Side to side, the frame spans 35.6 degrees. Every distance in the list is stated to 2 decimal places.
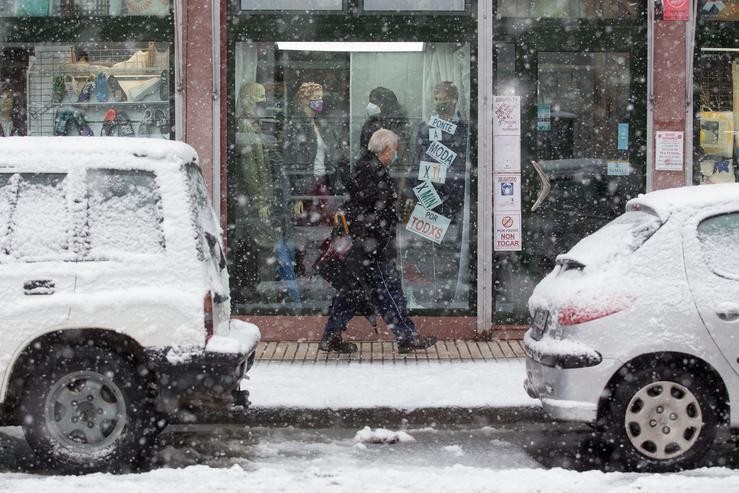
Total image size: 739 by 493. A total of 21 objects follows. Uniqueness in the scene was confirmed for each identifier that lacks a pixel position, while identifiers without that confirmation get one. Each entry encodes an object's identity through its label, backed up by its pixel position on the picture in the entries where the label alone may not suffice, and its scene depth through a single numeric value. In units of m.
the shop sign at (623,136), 11.66
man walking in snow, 10.40
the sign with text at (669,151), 11.48
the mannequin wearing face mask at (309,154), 11.63
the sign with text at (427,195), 11.72
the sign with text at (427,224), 11.72
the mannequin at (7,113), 11.66
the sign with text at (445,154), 11.68
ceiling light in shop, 11.57
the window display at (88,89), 11.59
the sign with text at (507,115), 11.52
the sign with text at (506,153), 11.53
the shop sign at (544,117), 11.62
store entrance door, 11.58
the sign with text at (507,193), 11.52
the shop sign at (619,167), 11.68
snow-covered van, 6.56
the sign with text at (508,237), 11.54
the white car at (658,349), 6.64
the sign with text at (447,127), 11.66
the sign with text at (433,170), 11.69
